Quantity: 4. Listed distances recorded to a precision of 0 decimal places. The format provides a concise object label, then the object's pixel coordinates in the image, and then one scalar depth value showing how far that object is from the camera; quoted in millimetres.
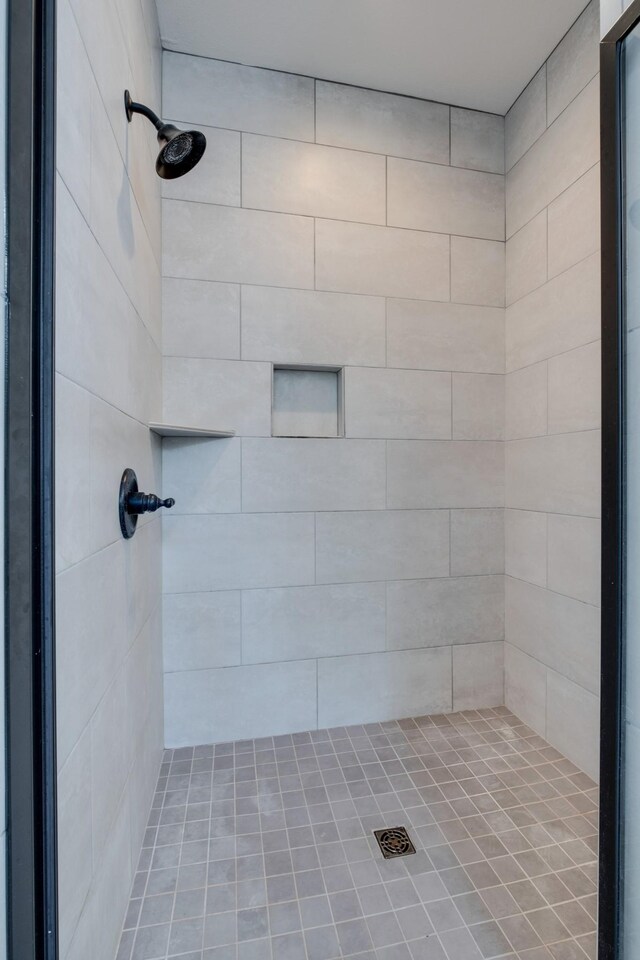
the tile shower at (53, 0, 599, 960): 1149
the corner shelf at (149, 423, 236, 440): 1333
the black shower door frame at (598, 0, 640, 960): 709
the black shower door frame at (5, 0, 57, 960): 531
